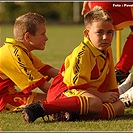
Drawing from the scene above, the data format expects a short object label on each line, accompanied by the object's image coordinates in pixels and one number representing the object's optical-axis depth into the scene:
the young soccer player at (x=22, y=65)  8.03
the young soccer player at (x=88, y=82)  7.13
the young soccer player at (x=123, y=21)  10.60
